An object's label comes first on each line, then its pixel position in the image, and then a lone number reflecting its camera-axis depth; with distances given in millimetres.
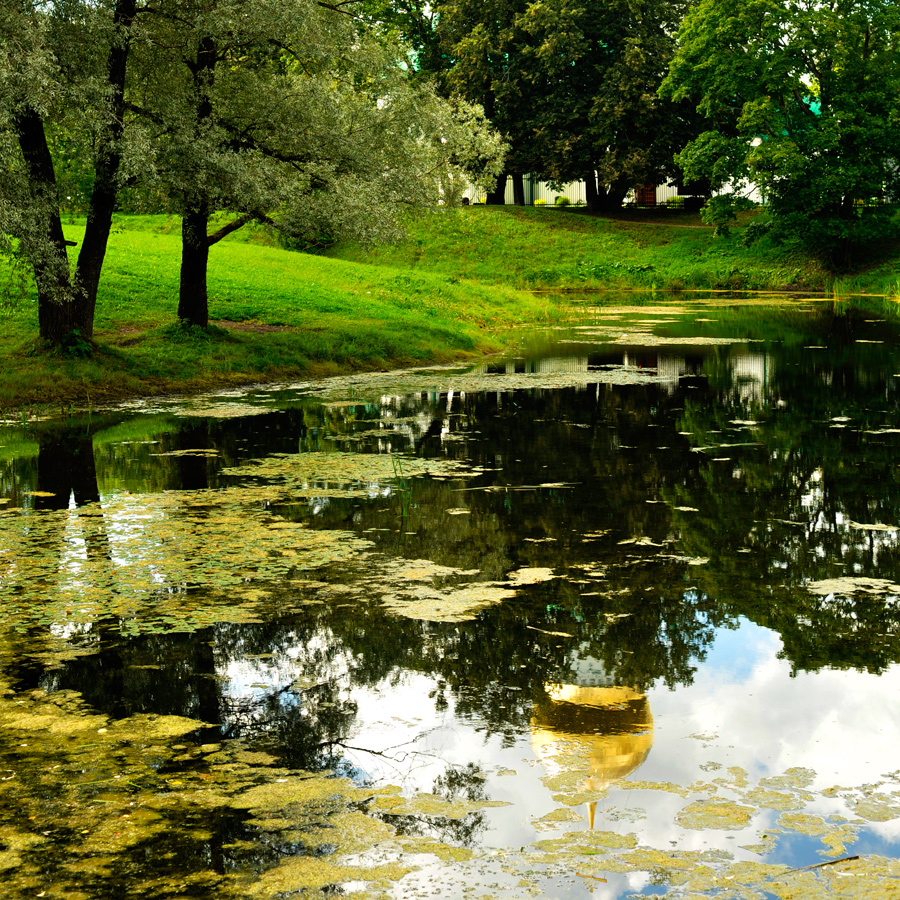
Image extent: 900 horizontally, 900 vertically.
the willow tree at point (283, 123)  19562
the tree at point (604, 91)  60844
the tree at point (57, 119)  16234
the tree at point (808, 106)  50156
